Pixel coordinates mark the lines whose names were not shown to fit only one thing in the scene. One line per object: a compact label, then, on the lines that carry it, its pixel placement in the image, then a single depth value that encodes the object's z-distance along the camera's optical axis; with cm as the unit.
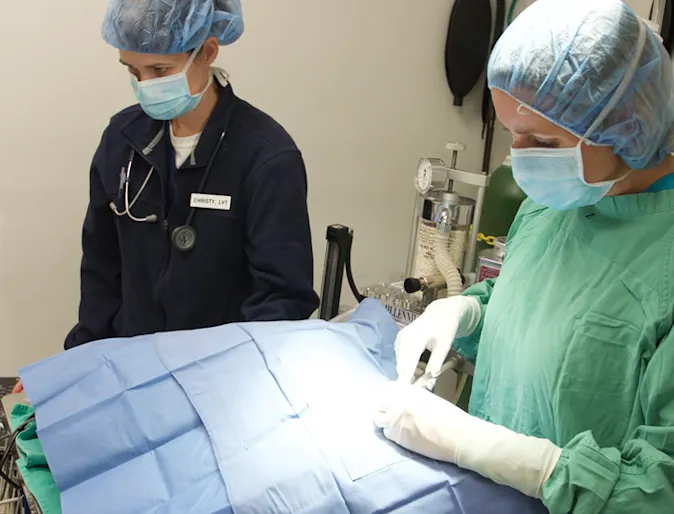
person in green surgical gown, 76
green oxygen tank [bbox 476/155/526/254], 203
